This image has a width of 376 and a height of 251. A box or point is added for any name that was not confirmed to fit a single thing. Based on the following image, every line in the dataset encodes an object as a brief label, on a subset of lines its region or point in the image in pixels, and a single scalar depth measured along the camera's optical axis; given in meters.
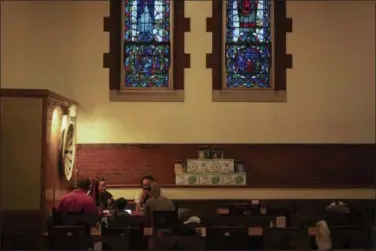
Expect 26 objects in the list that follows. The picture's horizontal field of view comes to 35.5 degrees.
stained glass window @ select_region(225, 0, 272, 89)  9.86
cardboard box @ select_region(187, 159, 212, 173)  9.37
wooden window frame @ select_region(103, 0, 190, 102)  9.63
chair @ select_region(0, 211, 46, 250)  7.11
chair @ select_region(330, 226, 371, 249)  5.03
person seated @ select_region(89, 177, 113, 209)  8.24
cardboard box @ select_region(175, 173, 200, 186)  9.40
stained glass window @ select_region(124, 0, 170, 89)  9.81
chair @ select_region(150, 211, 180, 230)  5.84
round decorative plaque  8.49
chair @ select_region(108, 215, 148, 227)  5.92
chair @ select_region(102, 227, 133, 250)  4.78
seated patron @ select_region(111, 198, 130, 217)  6.57
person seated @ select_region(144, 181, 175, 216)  6.74
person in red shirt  6.67
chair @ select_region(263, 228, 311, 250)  4.83
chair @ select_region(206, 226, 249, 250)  4.89
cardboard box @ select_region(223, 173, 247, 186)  9.41
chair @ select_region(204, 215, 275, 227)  5.67
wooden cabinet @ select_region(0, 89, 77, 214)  7.12
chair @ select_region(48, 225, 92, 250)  4.89
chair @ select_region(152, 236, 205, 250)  4.59
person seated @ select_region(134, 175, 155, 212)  7.90
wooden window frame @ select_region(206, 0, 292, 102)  9.68
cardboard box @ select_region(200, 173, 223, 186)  9.39
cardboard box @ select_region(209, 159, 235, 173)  9.38
